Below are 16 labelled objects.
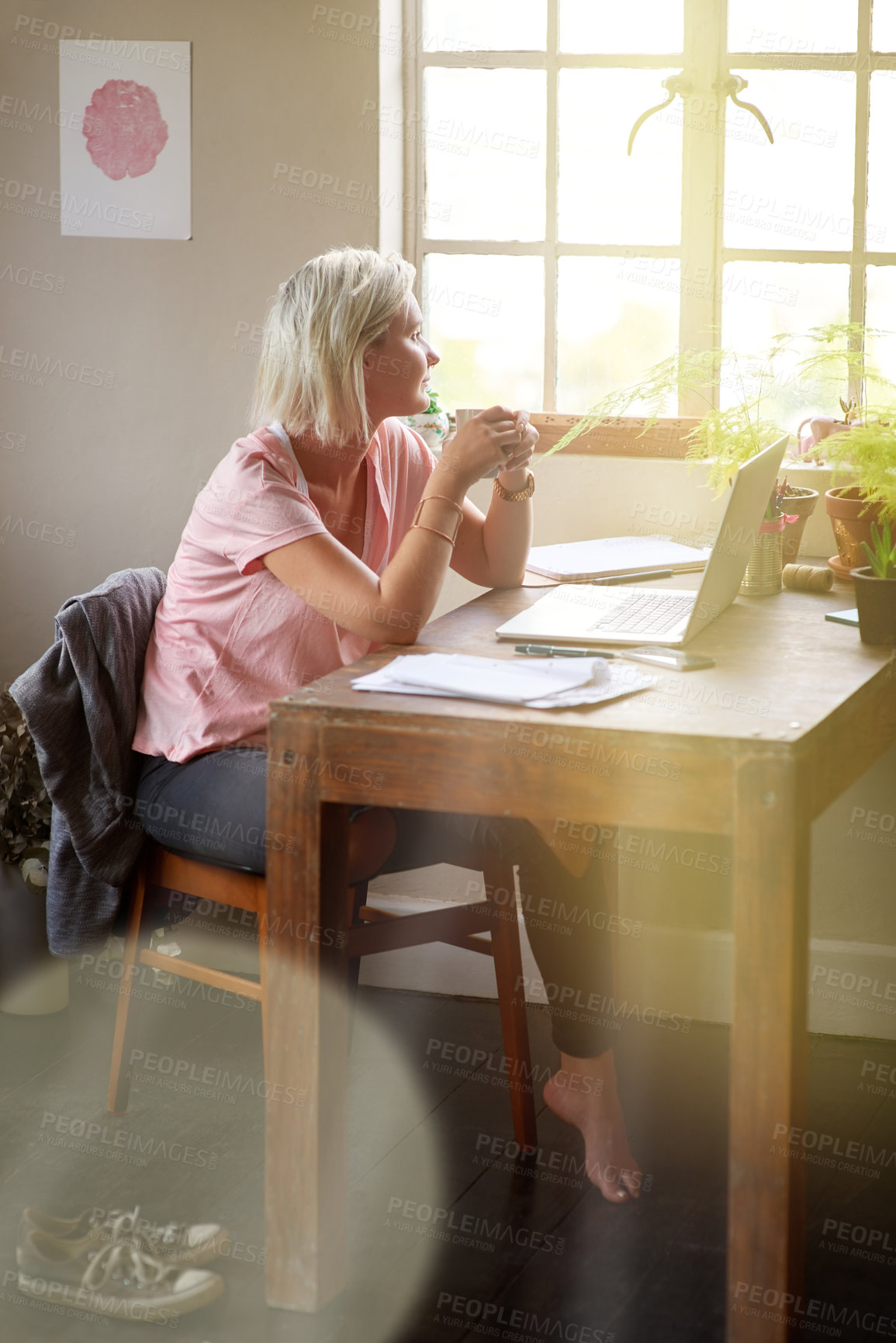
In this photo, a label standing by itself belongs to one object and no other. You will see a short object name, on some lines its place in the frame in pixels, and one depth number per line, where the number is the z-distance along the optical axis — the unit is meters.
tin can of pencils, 4.38
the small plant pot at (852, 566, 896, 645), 3.98
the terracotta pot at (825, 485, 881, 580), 4.40
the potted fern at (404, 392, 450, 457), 4.81
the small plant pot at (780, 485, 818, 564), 4.47
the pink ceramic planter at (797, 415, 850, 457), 4.71
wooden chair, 4.14
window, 4.82
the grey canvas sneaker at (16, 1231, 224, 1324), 3.87
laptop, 3.98
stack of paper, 3.67
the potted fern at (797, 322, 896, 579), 4.29
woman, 4.05
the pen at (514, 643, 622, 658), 3.91
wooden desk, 3.54
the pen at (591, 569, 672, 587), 4.42
